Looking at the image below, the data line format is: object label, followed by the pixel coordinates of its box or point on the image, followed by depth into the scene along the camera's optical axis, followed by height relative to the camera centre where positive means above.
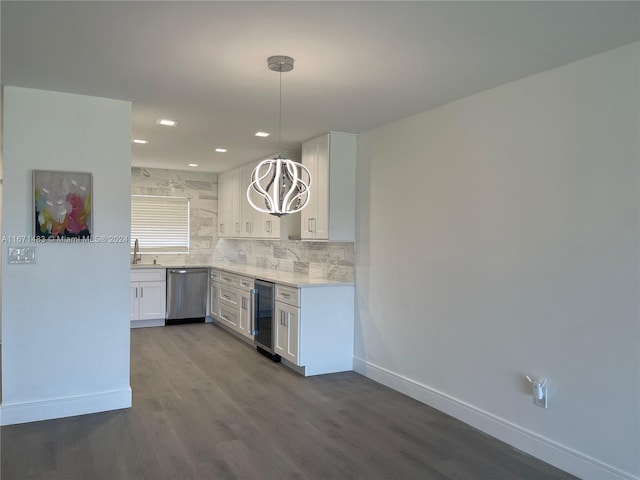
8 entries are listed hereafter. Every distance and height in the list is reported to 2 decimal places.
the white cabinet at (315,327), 4.52 -0.93
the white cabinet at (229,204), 6.98 +0.44
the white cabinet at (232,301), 5.65 -0.90
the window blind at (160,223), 7.37 +0.13
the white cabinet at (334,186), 4.69 +0.48
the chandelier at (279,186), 3.13 +0.32
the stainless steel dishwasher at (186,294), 6.86 -0.92
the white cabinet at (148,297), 6.66 -0.94
